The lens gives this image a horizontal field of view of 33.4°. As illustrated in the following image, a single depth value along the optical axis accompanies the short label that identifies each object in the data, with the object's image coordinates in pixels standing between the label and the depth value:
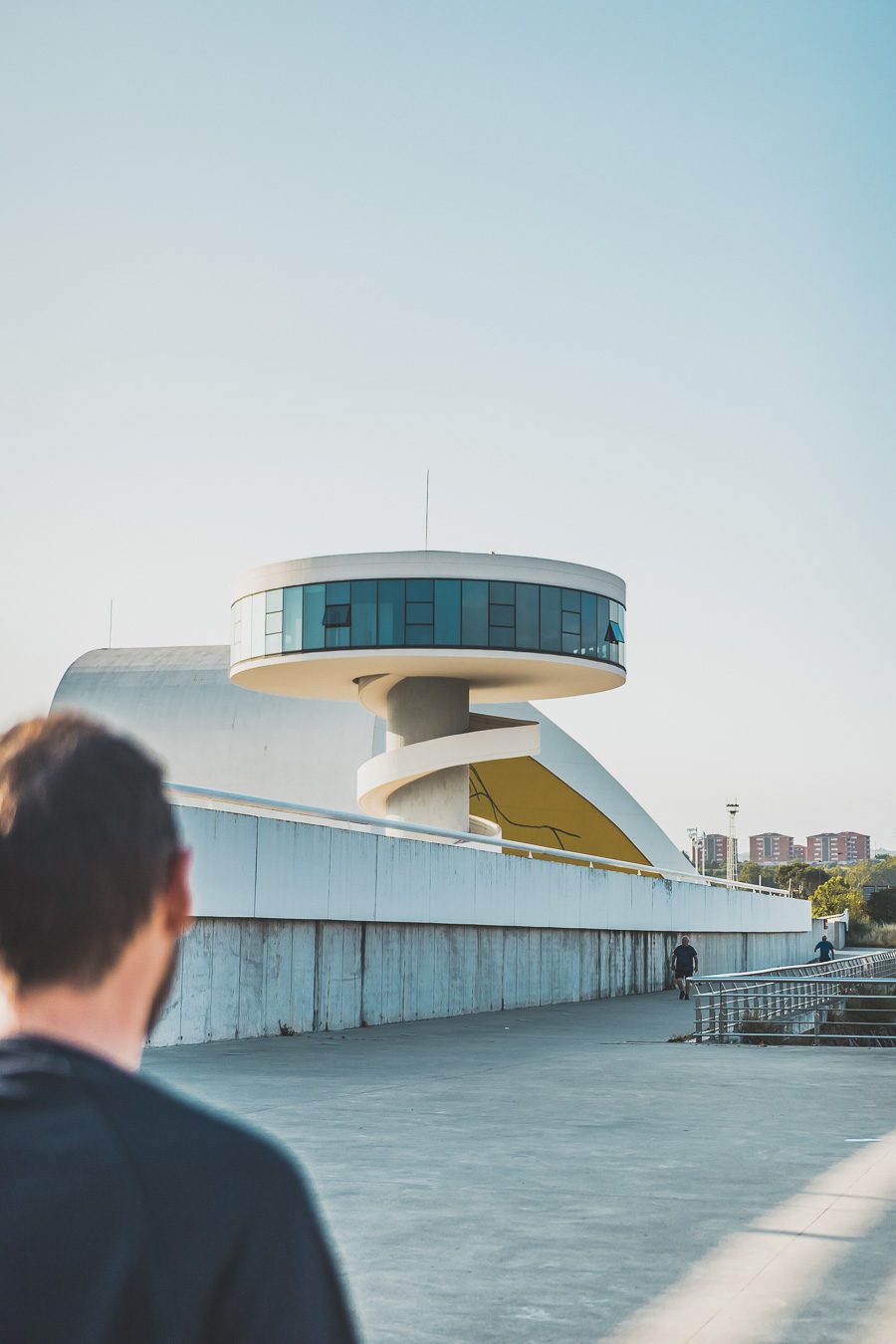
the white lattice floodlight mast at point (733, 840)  84.19
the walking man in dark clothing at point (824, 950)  45.03
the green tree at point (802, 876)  136.05
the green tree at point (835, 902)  114.12
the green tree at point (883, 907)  115.61
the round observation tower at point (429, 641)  36.66
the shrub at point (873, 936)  84.00
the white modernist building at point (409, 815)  19.05
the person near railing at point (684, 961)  30.50
